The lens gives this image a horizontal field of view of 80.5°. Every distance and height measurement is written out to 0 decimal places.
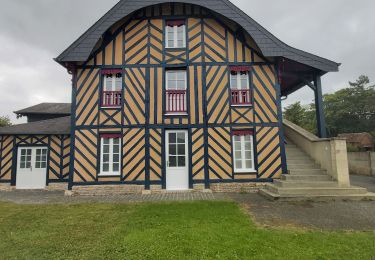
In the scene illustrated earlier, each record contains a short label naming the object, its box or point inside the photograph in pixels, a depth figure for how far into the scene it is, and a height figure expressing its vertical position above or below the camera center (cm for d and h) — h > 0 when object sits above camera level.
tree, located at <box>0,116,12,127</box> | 2351 +396
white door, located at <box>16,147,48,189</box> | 984 -56
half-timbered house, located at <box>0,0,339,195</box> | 834 +221
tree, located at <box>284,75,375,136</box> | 2516 +471
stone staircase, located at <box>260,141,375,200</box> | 666 -113
